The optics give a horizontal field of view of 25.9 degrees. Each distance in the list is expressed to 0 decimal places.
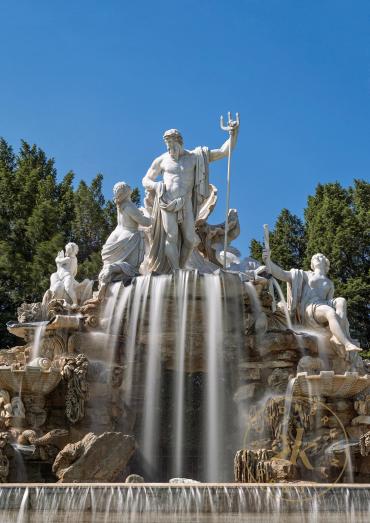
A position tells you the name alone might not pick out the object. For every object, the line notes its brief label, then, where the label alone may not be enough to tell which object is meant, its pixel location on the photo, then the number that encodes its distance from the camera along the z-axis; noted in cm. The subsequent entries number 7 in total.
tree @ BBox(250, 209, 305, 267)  3228
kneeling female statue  1666
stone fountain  1340
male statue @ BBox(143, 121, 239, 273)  1692
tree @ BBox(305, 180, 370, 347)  2984
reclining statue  1544
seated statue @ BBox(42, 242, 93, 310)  1673
